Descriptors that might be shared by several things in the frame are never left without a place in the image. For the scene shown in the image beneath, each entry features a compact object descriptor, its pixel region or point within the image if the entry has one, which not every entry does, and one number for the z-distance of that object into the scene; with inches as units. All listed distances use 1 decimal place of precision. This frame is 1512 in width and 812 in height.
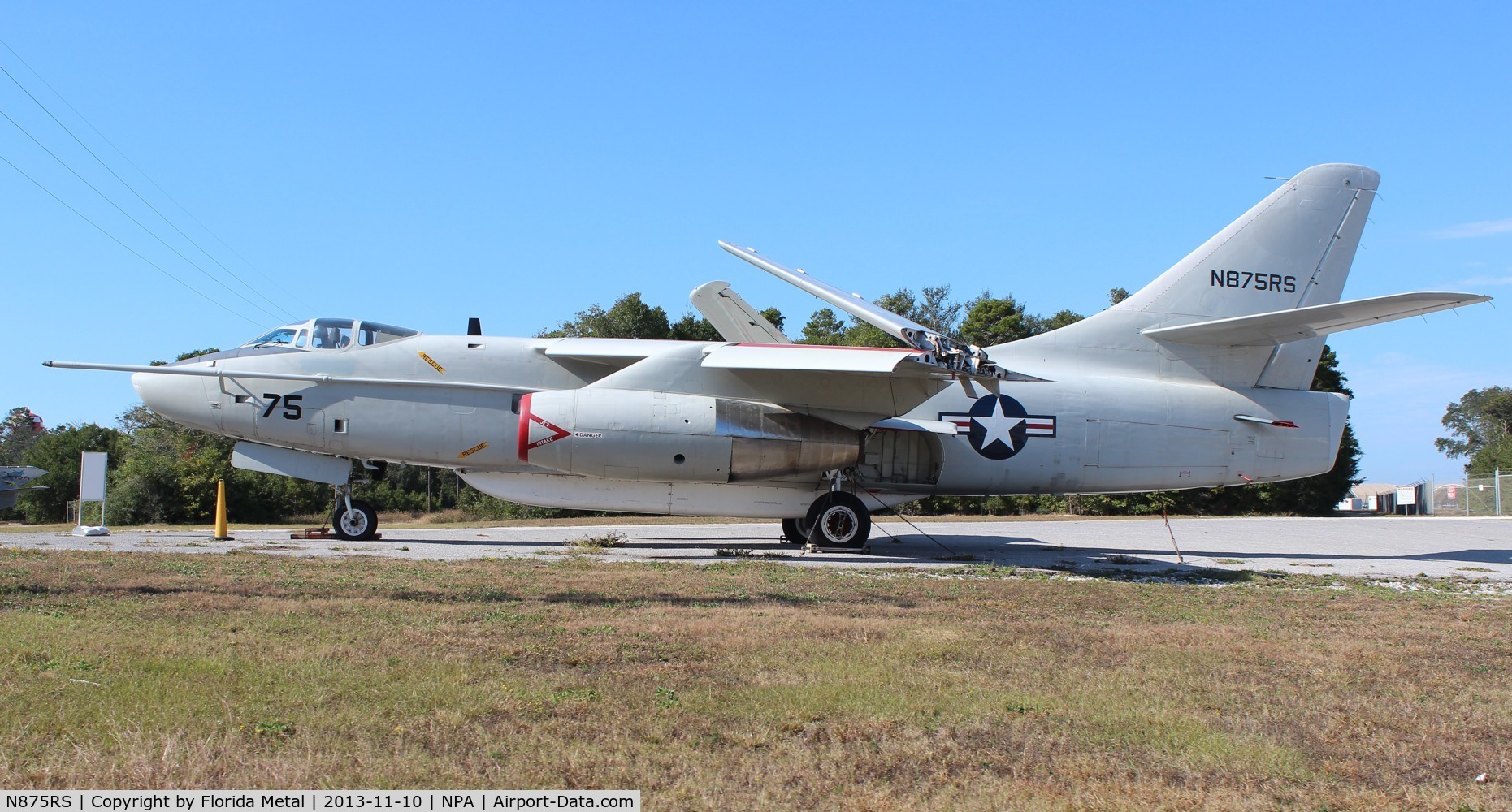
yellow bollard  640.4
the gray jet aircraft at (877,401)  589.6
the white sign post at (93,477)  699.6
